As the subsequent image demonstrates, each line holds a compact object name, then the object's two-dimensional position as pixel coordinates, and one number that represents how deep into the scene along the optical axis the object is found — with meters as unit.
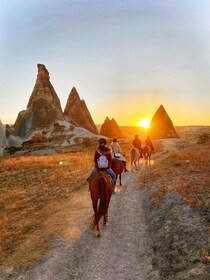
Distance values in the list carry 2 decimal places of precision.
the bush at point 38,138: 57.17
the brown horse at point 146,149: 23.47
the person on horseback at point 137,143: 20.61
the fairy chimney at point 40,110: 63.14
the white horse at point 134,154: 20.38
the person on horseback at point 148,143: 24.02
